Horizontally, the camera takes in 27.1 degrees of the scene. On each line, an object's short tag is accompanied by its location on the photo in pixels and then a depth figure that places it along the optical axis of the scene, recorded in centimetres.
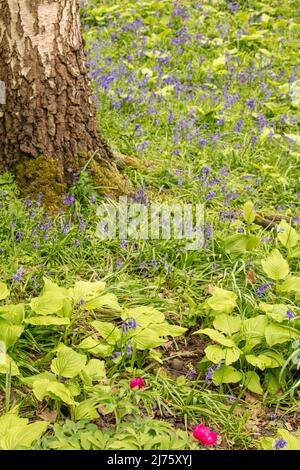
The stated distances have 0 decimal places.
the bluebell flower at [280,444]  256
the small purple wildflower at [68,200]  397
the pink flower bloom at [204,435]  257
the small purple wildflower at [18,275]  327
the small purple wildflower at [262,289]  354
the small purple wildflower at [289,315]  316
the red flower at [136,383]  278
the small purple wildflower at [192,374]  309
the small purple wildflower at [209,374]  296
